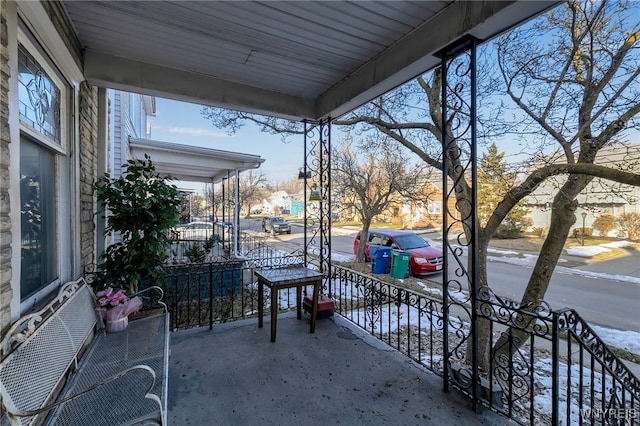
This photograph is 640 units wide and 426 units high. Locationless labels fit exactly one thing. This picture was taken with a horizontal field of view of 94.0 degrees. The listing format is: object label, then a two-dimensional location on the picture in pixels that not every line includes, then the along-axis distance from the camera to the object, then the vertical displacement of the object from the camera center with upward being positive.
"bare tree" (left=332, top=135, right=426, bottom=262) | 9.52 +1.11
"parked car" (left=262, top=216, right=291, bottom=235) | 20.46 -1.08
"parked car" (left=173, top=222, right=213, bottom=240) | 13.17 -0.87
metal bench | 1.35 -1.00
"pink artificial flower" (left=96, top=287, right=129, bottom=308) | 2.54 -0.76
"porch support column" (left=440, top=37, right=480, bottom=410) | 2.17 +0.48
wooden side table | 3.07 -0.76
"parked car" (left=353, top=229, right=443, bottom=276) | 8.26 -1.10
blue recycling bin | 8.58 -1.42
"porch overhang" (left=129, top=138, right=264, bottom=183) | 6.20 +1.21
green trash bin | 8.12 -1.47
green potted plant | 2.99 -0.15
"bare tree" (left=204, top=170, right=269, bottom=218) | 25.72 +2.41
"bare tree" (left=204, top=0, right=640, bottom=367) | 3.56 +1.49
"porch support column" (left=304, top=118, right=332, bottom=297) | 4.21 +0.58
